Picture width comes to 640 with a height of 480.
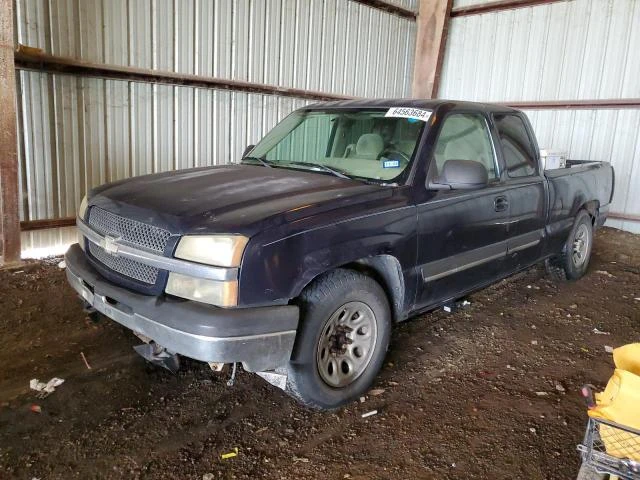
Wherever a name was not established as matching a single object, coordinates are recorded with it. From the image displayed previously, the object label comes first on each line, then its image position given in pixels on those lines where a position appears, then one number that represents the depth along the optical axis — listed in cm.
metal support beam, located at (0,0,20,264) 495
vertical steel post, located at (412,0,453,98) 1055
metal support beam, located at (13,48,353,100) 552
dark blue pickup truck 243
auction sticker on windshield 355
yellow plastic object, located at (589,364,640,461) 200
